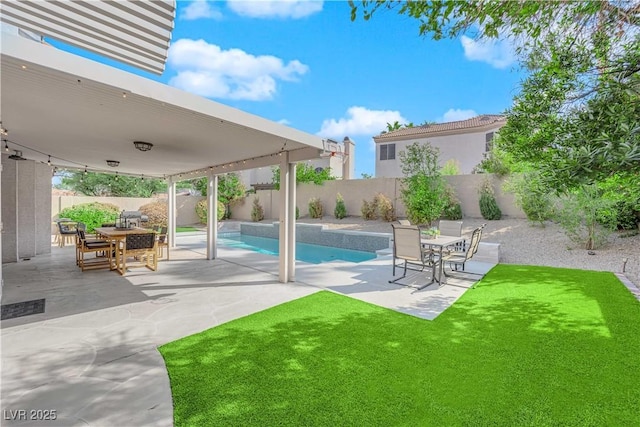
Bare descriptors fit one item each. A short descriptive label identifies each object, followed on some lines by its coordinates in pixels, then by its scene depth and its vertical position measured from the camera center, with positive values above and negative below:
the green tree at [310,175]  21.73 +2.76
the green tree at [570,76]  2.91 +2.05
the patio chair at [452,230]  8.17 -0.49
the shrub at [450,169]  16.62 +2.46
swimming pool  11.08 -1.57
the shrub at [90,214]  14.24 -0.08
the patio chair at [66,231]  10.23 -0.66
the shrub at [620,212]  6.50 +0.04
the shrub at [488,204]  13.13 +0.40
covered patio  3.04 +1.38
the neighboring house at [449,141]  20.30 +5.20
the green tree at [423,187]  13.48 +1.22
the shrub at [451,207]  14.09 +0.28
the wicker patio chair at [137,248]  7.19 -0.87
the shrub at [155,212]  17.17 +0.03
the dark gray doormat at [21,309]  4.46 -1.50
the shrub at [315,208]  19.69 +0.31
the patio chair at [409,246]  6.16 -0.70
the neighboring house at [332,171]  26.83 +4.18
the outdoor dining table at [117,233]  7.20 -0.51
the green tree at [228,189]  23.00 +1.80
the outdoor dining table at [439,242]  6.31 -0.62
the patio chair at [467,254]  6.60 -0.95
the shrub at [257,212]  22.10 +0.05
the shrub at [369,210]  16.92 +0.16
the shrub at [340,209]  18.34 +0.23
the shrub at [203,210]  20.31 +0.18
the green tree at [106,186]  24.73 +2.26
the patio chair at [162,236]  8.62 -0.69
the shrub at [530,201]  10.82 +0.47
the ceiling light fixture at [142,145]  5.92 +1.32
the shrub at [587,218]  8.62 -0.15
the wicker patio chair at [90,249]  7.40 -0.91
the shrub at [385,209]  16.05 +0.21
